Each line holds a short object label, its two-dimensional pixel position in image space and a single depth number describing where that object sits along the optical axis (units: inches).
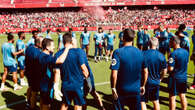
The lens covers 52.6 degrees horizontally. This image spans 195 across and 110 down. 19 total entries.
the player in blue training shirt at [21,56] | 307.8
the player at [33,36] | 301.7
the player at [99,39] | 503.8
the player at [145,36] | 492.4
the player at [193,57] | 267.2
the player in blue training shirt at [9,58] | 297.6
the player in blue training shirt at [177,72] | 198.5
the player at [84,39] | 505.3
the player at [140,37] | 503.0
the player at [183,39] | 286.4
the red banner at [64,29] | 1335.4
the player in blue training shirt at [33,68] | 216.0
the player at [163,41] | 446.3
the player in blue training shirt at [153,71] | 189.8
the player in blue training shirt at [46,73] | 195.7
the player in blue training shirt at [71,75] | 167.5
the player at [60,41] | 459.0
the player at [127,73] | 147.9
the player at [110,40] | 515.6
